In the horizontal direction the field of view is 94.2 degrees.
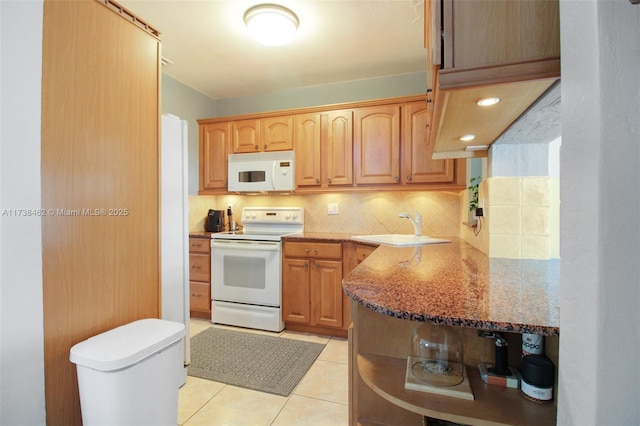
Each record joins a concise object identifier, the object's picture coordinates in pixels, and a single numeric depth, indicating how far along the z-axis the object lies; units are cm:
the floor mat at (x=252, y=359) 199
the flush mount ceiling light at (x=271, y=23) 204
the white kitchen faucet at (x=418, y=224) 253
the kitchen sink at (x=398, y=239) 217
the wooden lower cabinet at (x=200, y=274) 306
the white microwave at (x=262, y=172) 308
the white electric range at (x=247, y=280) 281
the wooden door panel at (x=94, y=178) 120
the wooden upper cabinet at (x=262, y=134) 313
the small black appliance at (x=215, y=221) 337
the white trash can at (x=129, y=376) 110
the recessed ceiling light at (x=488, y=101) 93
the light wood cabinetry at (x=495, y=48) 76
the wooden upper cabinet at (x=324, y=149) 296
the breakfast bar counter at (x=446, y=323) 70
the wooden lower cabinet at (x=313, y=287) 269
